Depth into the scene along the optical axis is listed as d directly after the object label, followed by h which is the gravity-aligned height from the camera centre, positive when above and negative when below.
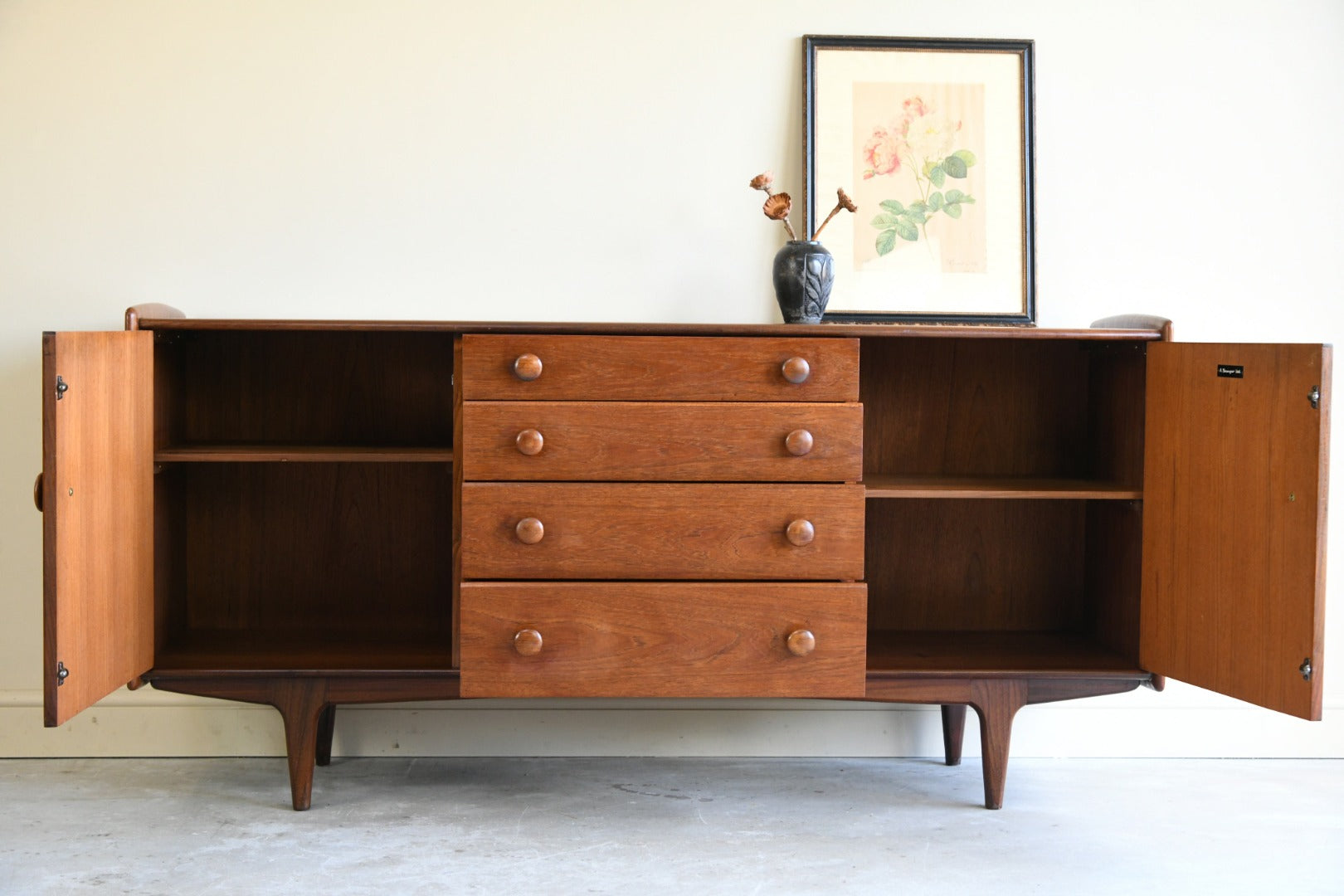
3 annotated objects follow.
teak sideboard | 1.86 -0.21
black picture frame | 2.48 +0.55
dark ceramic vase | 2.22 +0.28
